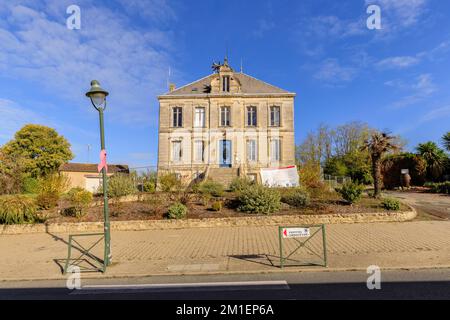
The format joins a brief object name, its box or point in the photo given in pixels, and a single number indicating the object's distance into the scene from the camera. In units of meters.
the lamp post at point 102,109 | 5.99
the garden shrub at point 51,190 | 12.09
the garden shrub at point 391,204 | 10.82
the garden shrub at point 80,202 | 11.26
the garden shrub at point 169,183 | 14.43
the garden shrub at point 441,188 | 18.43
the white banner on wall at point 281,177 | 16.16
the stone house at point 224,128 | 24.08
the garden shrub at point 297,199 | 11.64
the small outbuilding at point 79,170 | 33.94
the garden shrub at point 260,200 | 11.00
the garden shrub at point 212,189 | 14.12
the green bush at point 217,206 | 11.39
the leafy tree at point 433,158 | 23.28
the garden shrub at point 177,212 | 10.71
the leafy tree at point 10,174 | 19.06
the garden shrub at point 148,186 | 15.33
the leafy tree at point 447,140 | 23.03
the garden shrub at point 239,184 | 14.63
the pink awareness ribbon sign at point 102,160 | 5.96
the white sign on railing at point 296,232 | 5.66
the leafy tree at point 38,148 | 32.25
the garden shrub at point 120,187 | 13.54
